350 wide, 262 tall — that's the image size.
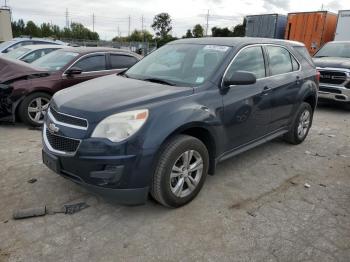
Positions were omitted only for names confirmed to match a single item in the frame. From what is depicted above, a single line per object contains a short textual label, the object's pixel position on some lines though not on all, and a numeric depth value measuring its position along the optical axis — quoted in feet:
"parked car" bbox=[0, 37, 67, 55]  40.33
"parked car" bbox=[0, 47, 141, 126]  20.02
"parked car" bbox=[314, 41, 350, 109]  27.08
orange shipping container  51.57
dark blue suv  9.94
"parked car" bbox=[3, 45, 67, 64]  31.48
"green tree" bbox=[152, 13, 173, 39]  258.37
